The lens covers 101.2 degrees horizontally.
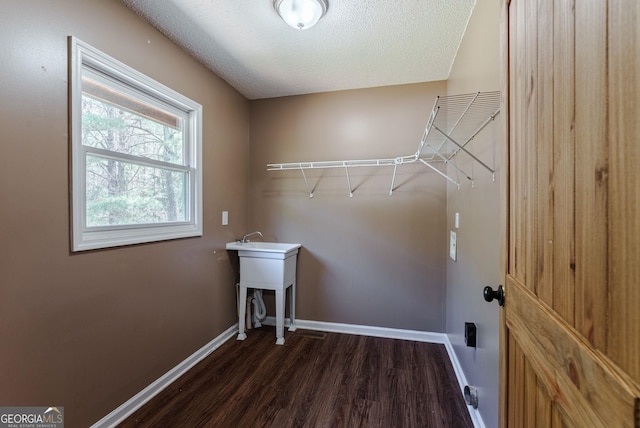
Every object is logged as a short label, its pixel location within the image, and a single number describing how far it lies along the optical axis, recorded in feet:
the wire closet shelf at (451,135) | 4.04
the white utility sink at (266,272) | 7.66
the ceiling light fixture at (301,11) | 4.83
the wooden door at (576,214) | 1.21
